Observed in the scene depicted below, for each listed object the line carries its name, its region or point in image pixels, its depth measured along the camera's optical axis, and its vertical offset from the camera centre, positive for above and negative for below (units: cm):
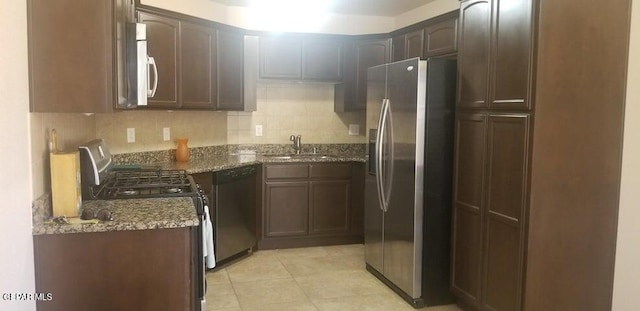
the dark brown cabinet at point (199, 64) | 397 +47
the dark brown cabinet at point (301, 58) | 494 +61
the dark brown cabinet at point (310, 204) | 477 -80
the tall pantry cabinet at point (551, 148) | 267 -13
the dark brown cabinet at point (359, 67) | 512 +55
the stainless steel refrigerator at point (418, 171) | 338 -34
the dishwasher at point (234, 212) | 412 -79
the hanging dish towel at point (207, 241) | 252 -63
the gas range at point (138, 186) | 245 -38
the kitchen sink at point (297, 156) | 494 -36
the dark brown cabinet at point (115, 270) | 209 -64
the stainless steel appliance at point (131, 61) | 237 +28
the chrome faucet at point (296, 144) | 529 -25
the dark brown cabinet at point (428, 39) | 404 +72
